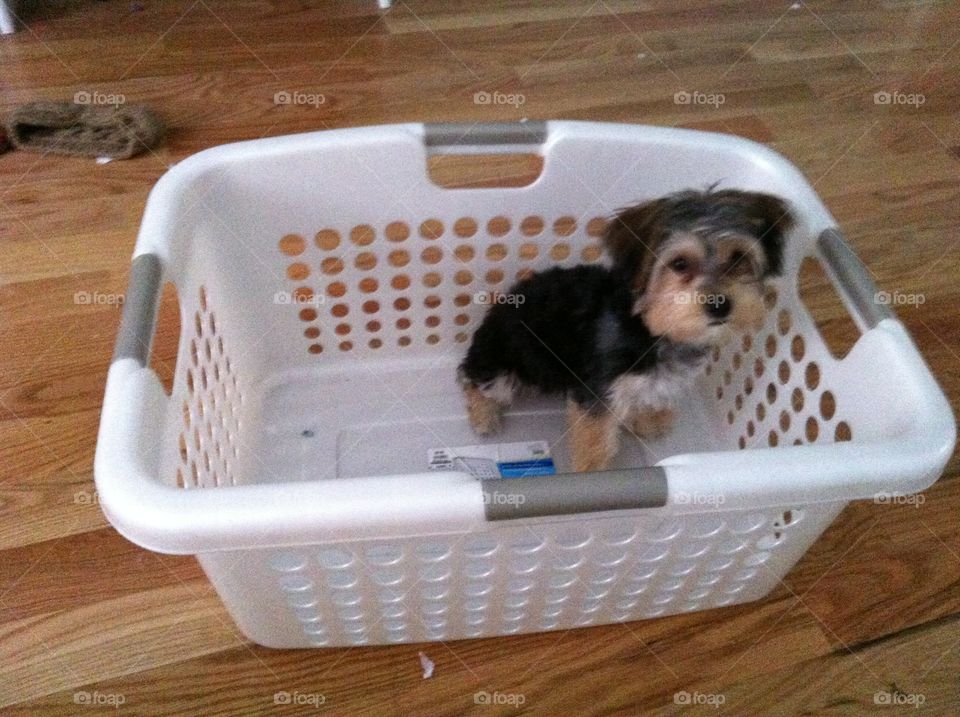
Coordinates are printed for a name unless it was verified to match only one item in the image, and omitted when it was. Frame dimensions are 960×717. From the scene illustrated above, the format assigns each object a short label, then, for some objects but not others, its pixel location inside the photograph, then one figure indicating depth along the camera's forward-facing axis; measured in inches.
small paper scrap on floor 40.3
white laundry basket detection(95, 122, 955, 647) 27.5
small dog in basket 37.3
